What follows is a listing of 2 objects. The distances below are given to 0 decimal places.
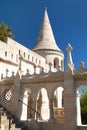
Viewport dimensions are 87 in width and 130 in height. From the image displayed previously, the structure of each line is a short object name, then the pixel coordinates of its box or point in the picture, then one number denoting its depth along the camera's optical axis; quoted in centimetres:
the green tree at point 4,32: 1982
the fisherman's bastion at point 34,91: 975
